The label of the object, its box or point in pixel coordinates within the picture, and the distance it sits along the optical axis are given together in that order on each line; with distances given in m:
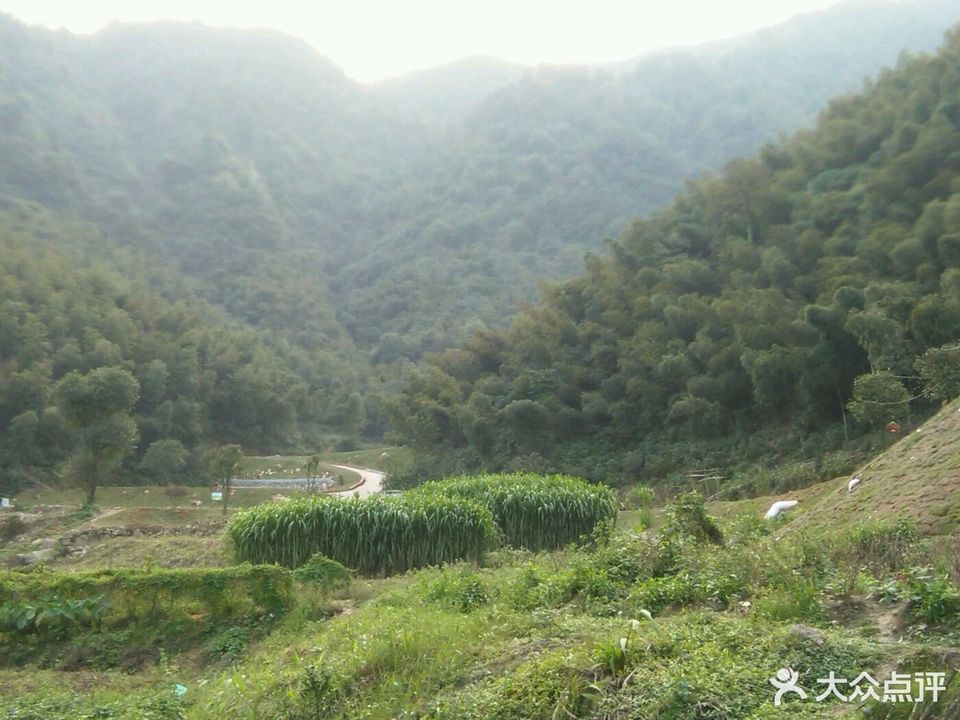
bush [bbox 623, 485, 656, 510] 13.18
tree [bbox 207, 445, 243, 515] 23.58
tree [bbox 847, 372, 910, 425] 16.25
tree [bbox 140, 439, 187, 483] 32.25
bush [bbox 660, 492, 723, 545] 7.25
